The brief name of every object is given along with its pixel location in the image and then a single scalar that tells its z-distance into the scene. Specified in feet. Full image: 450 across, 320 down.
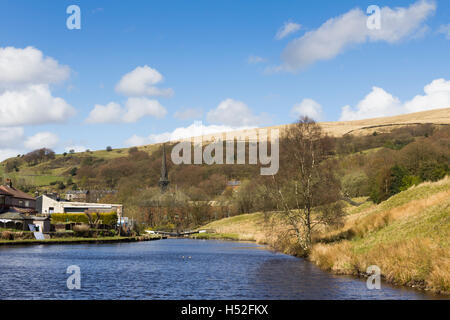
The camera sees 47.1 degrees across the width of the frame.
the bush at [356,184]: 363.29
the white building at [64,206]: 452.35
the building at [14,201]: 336.70
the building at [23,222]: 265.95
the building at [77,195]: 624.59
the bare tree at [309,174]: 167.53
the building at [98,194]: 620.49
